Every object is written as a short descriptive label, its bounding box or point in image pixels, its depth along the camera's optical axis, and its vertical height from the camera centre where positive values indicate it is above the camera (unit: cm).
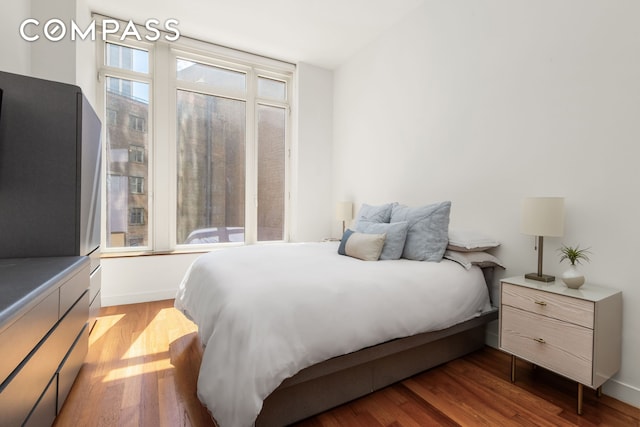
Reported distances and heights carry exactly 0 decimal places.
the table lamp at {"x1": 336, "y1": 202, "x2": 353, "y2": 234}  385 -7
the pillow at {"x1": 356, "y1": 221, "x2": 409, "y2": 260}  230 -25
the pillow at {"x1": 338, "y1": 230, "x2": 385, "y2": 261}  226 -31
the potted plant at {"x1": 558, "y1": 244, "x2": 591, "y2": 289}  173 -32
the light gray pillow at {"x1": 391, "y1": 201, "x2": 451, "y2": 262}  226 -20
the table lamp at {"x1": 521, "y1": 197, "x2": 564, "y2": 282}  183 -6
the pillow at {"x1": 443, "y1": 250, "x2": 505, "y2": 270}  221 -38
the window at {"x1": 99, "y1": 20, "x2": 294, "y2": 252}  346 +73
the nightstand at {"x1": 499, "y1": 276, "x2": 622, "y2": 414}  156 -67
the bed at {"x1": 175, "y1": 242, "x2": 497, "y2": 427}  126 -60
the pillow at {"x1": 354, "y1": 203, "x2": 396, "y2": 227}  273 -8
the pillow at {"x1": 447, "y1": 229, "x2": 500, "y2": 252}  227 -27
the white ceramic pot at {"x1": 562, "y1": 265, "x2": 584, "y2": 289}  172 -40
